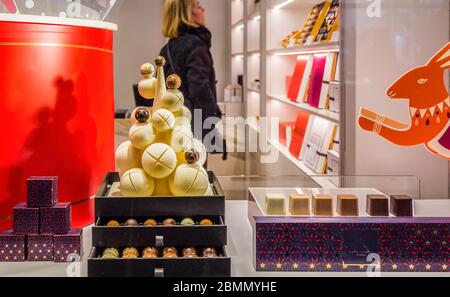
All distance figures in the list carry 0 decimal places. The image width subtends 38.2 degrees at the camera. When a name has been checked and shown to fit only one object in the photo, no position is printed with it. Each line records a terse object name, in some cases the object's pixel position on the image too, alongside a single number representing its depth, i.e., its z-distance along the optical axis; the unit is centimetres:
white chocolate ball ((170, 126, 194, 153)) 139
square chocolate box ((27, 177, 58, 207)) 138
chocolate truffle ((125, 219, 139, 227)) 130
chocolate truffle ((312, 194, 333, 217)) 137
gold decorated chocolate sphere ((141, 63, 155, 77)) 150
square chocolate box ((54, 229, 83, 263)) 138
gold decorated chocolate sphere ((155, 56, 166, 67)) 146
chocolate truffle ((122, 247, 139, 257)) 125
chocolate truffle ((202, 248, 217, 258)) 124
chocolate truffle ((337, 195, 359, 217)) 135
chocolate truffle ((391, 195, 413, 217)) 132
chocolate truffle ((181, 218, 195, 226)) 131
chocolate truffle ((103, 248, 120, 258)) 125
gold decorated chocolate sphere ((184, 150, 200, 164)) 135
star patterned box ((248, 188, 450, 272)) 129
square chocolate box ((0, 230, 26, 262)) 137
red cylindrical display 147
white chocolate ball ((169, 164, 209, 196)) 135
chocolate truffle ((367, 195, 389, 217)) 134
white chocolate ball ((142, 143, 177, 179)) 135
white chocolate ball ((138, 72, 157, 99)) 150
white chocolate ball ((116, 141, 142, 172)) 141
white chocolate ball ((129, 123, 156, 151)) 137
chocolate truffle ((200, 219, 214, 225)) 131
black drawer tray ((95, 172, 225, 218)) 131
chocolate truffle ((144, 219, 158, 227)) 130
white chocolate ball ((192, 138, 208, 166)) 150
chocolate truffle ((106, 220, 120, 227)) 129
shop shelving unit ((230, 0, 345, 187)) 317
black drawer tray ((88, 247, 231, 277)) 122
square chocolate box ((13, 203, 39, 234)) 136
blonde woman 201
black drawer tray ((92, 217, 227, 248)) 126
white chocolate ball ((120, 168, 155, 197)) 135
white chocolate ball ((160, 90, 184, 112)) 144
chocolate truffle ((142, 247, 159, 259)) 124
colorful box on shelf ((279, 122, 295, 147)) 355
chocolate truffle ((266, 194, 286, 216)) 136
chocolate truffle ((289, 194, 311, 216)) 137
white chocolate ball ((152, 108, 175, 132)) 137
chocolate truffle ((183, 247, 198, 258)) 124
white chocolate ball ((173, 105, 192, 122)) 148
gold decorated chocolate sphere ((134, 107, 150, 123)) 136
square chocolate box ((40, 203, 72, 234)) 137
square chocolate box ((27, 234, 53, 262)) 138
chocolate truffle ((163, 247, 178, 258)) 125
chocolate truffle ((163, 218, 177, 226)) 130
